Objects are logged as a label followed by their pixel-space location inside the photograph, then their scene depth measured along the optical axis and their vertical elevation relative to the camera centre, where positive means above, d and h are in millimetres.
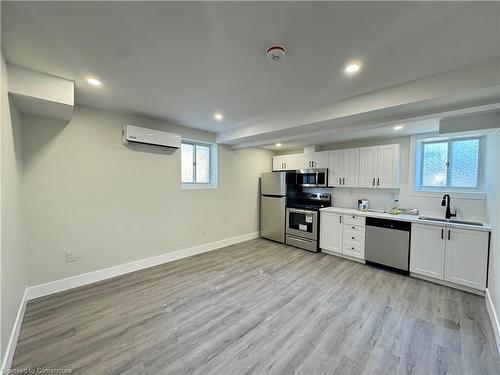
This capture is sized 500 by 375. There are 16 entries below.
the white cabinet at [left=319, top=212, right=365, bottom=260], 3770 -1018
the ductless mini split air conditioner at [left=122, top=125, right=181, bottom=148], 3109 +662
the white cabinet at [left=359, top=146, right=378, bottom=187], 3928 +285
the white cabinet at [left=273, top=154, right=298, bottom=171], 5093 +449
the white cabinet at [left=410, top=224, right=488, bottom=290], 2686 -999
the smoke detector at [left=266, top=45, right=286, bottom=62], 1632 +1015
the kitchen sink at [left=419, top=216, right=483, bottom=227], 2996 -591
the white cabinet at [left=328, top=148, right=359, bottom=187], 4152 +264
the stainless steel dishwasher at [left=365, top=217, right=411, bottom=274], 3275 -1025
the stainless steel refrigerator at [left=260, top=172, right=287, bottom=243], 4871 -603
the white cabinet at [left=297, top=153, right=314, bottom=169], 4789 +450
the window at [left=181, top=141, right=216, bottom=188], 4191 +312
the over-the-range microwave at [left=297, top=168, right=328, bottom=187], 4539 +75
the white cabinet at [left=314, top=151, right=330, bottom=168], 4556 +472
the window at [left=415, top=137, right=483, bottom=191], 3219 +286
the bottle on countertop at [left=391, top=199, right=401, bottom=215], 3689 -499
